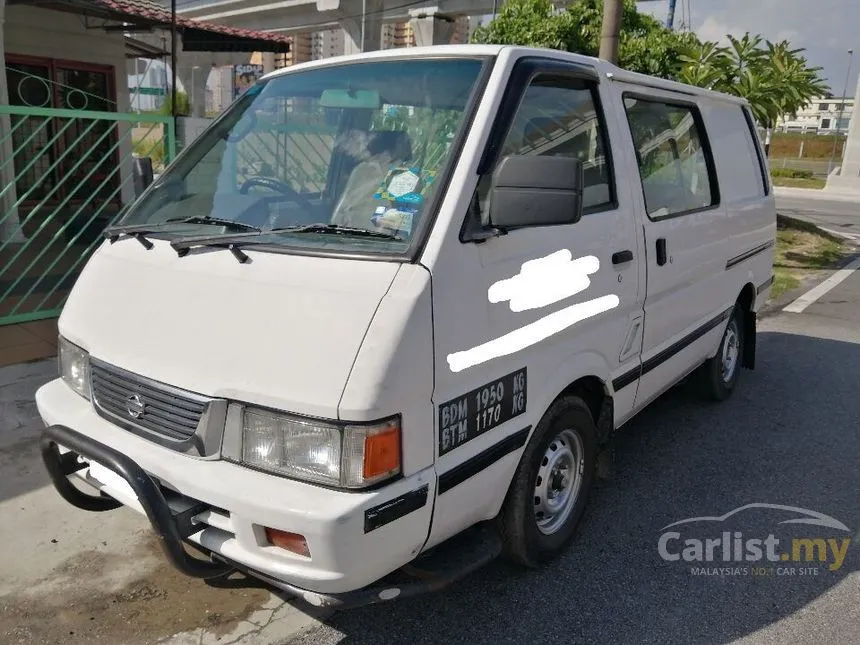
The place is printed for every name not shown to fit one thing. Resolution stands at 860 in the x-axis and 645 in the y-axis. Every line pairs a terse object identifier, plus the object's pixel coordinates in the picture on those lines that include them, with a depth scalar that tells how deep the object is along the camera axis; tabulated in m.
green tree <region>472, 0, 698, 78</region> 11.77
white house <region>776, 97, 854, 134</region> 92.19
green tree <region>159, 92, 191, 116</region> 27.79
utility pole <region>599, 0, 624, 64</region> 7.56
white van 2.25
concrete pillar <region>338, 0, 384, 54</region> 21.41
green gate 6.30
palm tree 11.92
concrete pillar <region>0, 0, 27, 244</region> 9.13
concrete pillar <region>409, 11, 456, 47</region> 21.78
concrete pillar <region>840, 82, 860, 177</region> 28.41
